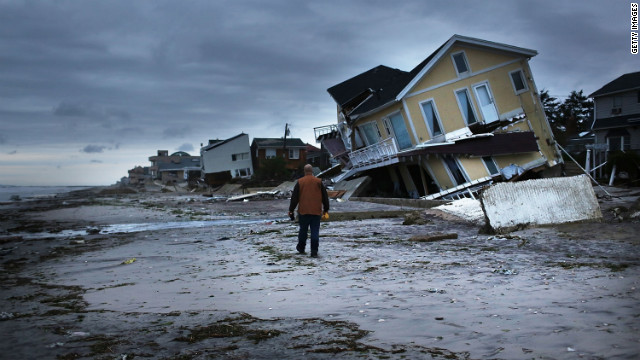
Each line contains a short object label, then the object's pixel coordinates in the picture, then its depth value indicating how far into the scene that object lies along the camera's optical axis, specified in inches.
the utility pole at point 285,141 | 2893.2
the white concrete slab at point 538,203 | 477.4
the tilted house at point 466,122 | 1041.5
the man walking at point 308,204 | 405.4
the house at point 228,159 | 3083.2
